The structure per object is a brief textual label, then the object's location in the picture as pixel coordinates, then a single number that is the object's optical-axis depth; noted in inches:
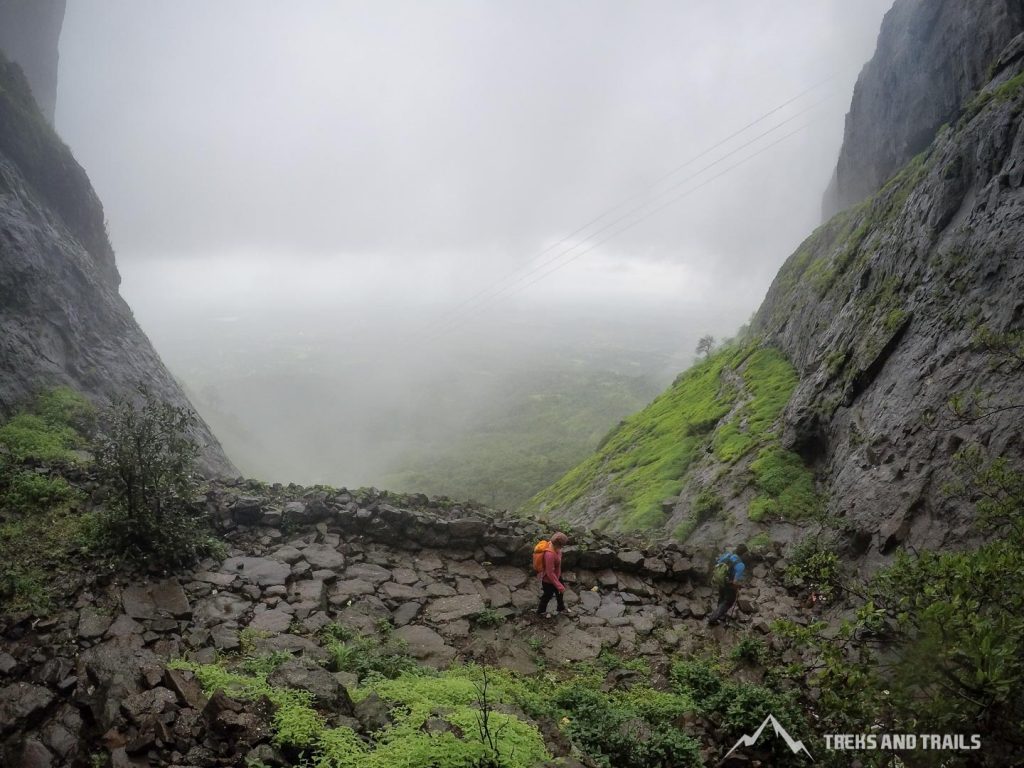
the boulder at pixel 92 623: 335.3
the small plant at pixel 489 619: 445.1
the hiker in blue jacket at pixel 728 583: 446.9
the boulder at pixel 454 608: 448.1
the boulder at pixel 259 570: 453.9
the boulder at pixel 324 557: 498.0
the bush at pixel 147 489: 424.5
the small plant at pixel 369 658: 341.4
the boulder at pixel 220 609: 383.6
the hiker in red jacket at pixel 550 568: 455.8
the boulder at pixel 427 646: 388.5
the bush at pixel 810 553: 474.0
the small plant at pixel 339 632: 391.9
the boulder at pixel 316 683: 266.1
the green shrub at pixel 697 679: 345.7
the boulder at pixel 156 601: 371.6
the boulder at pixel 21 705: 257.4
